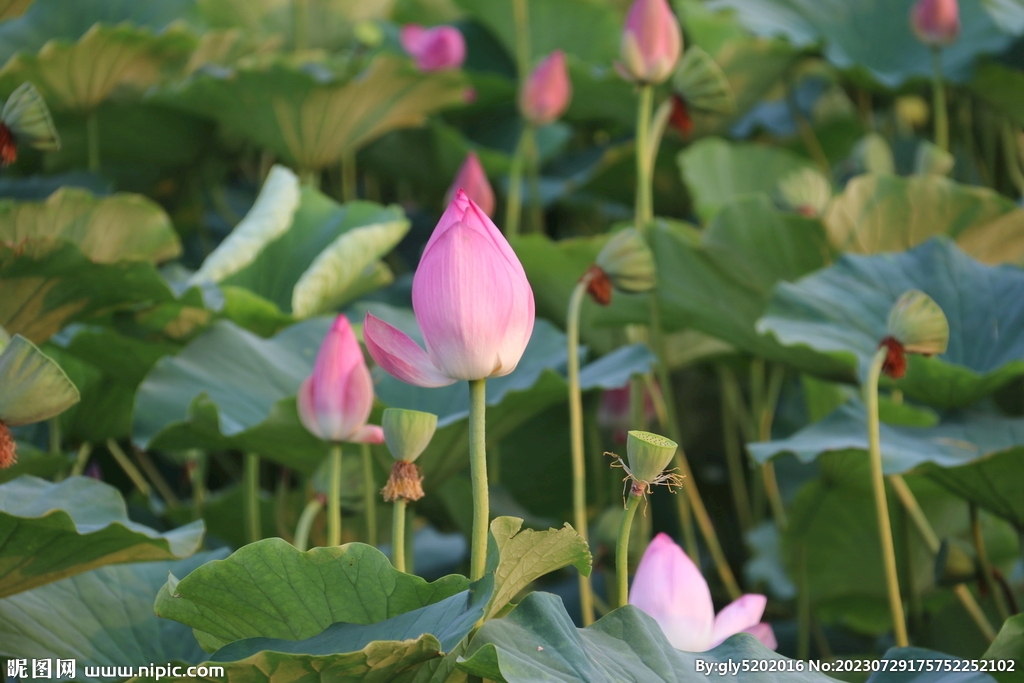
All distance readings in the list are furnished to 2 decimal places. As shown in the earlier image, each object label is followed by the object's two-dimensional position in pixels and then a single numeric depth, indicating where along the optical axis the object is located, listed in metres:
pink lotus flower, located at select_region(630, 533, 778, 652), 3.41
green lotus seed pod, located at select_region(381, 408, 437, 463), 3.29
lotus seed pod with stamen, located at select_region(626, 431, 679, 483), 3.25
